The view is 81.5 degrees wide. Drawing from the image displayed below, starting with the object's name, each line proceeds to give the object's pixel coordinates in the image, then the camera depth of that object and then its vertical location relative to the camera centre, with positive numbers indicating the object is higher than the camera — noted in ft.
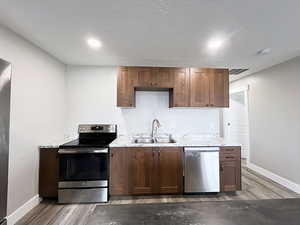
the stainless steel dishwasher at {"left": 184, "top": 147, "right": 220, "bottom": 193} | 9.52 -2.66
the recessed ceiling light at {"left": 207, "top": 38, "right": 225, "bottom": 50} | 7.91 +3.70
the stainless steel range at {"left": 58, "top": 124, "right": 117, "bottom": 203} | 8.81 -2.66
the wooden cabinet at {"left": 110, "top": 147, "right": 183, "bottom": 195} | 9.50 -2.69
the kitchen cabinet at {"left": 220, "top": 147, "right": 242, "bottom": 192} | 9.75 -2.67
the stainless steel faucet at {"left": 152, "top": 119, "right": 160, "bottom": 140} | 11.72 -0.33
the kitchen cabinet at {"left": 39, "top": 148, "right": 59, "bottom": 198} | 8.93 -2.68
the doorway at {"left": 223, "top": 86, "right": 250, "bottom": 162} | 16.94 +0.05
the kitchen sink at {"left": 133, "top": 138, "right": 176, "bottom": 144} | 11.45 -1.25
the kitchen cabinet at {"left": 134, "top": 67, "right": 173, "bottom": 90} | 10.89 +2.78
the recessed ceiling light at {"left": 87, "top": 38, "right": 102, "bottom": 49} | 7.93 +3.69
